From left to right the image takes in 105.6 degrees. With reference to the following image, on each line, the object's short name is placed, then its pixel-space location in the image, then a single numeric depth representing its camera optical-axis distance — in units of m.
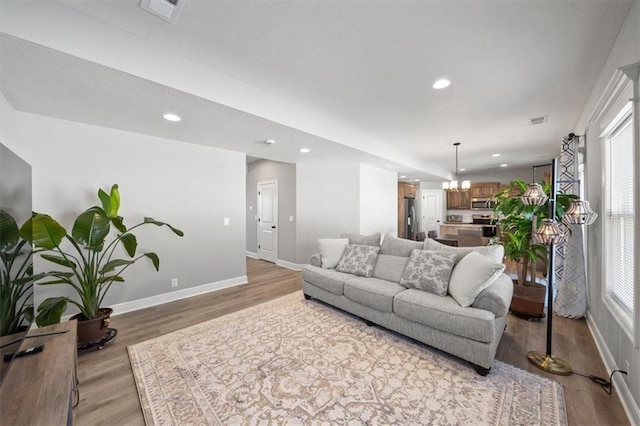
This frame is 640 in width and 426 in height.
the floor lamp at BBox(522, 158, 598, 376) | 2.03
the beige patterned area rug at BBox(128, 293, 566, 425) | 1.58
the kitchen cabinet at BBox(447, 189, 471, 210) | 8.12
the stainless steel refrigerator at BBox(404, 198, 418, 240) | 8.20
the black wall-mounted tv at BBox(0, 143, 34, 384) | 1.05
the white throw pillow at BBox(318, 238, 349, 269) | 3.50
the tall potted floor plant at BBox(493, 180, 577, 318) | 2.85
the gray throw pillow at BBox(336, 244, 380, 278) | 3.15
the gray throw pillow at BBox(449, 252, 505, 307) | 2.12
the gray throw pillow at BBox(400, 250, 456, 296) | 2.48
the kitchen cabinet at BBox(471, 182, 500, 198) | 7.60
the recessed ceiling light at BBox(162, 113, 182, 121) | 2.65
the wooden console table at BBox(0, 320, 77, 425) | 0.95
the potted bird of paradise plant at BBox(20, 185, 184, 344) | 1.96
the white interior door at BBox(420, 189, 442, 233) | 8.67
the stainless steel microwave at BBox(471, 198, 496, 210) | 7.63
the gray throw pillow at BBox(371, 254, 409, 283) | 2.97
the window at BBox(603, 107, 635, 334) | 1.84
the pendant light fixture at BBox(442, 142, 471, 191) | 4.84
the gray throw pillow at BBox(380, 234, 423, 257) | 3.11
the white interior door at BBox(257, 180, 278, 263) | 5.93
